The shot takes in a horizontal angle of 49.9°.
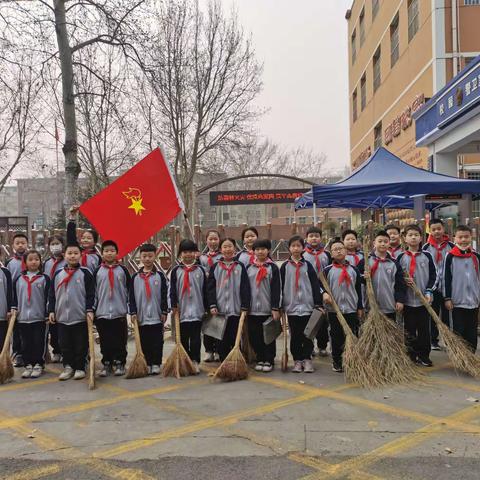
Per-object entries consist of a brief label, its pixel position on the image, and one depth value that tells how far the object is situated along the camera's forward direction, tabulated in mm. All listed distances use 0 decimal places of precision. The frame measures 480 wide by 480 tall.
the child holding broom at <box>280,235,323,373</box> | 5805
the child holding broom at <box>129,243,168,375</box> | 5836
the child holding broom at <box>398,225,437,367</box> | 5945
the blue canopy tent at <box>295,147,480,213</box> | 8297
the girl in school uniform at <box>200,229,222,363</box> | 6594
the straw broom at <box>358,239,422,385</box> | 5340
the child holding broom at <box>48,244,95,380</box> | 5676
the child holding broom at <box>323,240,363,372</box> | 5781
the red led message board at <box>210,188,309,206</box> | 19359
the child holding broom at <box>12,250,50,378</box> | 5895
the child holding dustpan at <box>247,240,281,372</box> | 5844
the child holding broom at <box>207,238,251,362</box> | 5910
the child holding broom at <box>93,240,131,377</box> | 5828
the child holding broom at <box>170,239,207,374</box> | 5887
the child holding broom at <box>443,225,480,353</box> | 5859
